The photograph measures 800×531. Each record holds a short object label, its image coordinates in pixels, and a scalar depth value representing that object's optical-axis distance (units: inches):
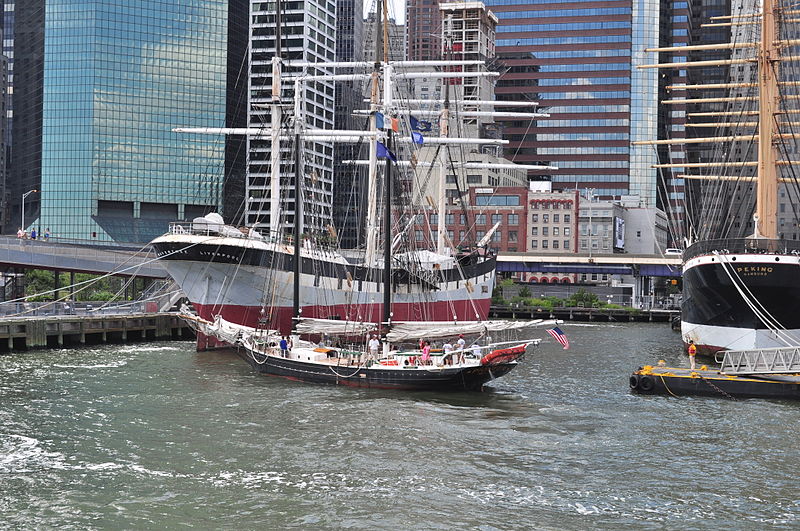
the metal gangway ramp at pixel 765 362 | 1717.5
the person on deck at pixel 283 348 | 1929.1
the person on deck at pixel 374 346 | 1844.0
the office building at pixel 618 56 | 7711.6
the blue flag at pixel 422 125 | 2394.8
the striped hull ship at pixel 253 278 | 2536.9
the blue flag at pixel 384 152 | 2046.3
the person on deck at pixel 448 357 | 1736.1
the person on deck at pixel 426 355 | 1755.7
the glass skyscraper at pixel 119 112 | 6845.5
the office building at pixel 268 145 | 7341.5
